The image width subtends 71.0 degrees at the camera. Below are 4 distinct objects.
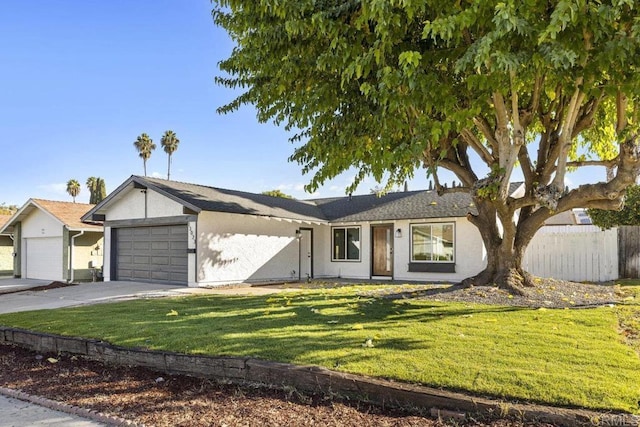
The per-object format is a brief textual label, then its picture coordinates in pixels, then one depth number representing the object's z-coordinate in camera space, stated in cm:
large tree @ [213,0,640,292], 589
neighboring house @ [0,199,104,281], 1969
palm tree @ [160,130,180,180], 4475
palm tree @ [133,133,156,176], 4538
